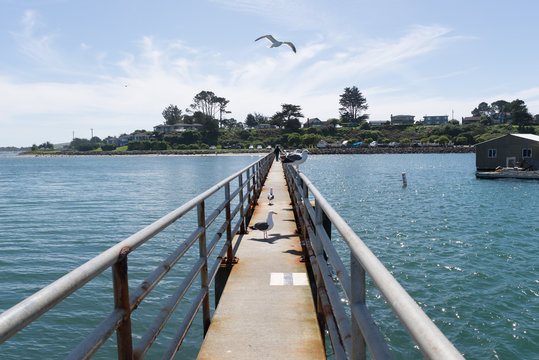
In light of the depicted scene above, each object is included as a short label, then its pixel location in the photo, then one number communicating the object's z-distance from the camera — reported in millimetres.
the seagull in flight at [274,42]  21291
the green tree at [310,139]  141750
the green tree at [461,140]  140625
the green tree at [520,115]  143238
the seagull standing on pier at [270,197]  13950
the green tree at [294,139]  139500
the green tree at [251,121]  176375
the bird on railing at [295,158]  16609
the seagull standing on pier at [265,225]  8538
